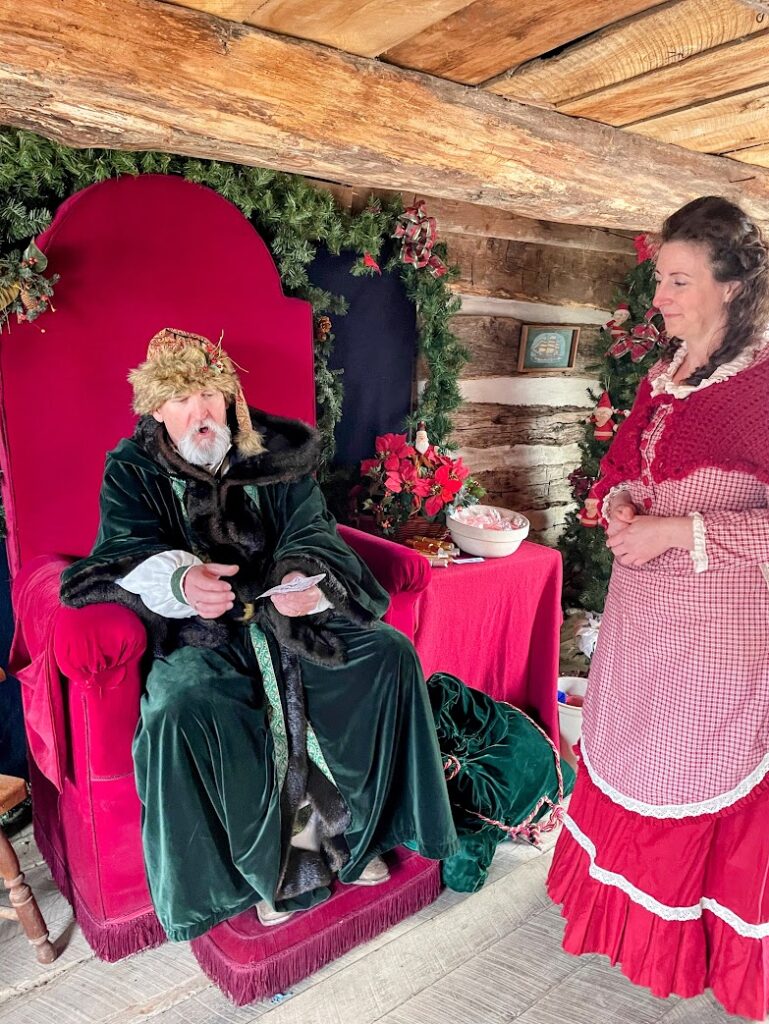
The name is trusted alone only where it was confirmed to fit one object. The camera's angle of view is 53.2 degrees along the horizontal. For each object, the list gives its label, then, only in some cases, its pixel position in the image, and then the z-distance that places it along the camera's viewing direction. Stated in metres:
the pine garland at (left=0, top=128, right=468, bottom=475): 2.31
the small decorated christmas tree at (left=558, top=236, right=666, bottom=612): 3.80
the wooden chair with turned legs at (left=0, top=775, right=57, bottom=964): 1.99
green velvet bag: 2.40
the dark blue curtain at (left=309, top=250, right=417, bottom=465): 3.24
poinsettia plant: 3.17
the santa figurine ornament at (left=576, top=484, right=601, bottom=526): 3.50
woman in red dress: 1.67
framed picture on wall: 3.92
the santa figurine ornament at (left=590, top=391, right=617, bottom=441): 3.83
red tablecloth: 2.92
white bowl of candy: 3.08
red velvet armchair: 1.97
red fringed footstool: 1.92
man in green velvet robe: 1.90
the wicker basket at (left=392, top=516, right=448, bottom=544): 3.16
